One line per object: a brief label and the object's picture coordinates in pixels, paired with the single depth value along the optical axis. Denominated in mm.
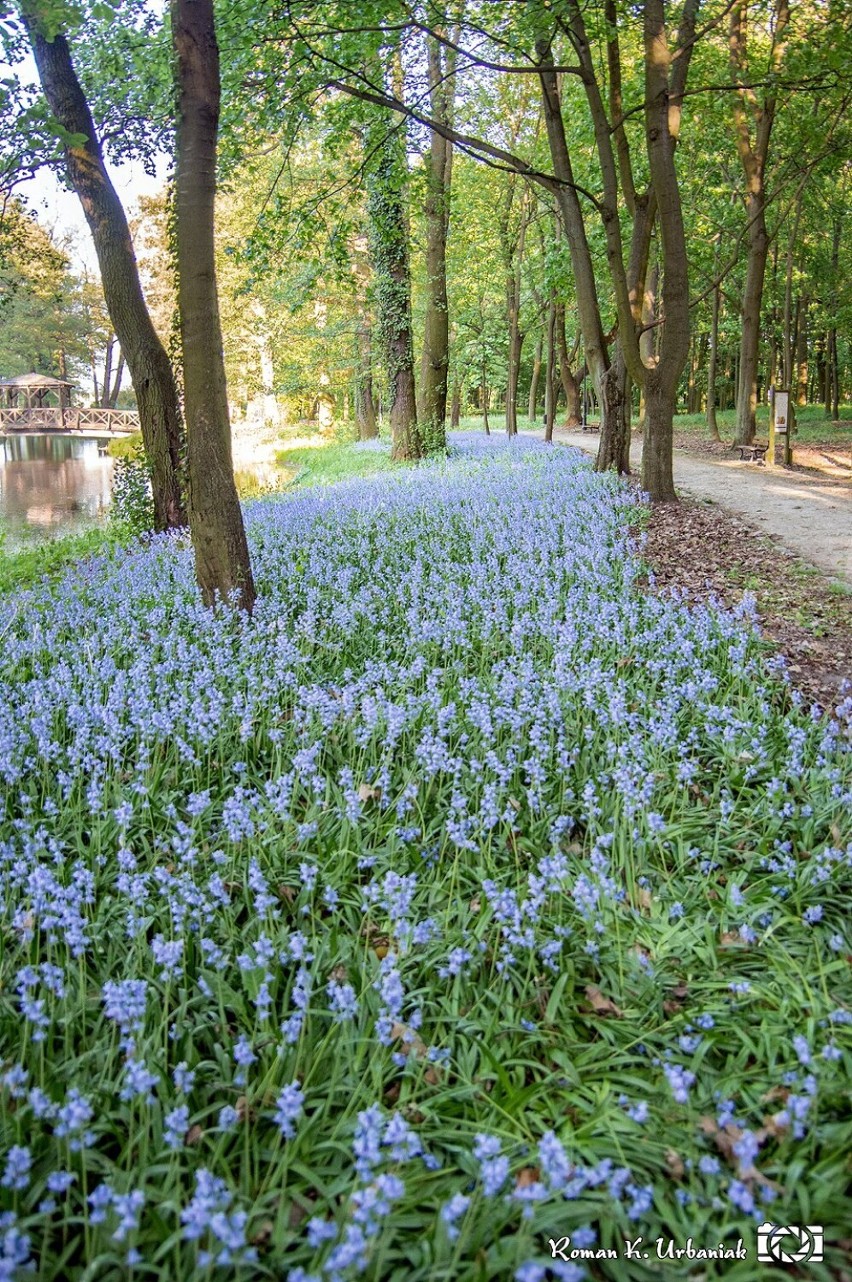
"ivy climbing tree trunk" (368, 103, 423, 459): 17009
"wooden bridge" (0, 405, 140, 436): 53812
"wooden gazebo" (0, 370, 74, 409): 55875
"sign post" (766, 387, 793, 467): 17984
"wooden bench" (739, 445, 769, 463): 19250
